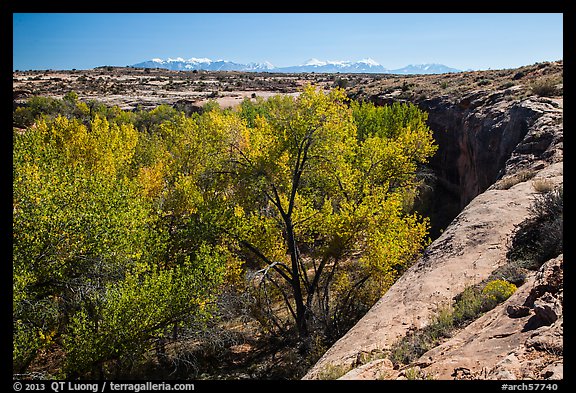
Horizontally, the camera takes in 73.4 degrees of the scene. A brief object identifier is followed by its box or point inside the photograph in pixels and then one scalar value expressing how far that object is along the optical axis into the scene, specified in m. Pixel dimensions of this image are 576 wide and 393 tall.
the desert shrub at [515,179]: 16.18
